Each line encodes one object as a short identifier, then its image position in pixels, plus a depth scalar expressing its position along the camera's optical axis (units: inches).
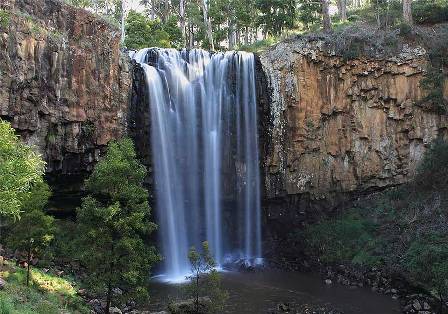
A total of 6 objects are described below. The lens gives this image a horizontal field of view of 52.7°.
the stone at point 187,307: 639.1
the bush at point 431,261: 701.9
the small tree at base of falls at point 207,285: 578.2
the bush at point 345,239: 951.0
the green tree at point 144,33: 1459.2
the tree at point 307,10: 1551.4
